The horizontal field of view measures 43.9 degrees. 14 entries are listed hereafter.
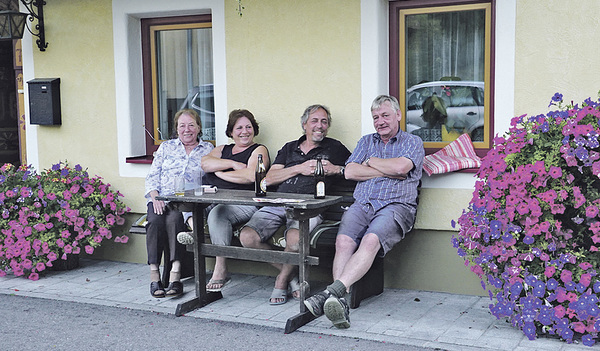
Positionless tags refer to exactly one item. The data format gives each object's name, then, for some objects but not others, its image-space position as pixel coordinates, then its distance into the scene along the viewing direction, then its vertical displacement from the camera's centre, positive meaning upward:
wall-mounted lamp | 6.46 +0.84
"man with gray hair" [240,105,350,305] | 5.32 -0.45
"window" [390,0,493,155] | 5.48 +0.31
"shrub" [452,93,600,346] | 4.11 -0.67
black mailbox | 6.75 +0.15
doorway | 9.33 +0.06
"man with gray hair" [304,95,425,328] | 4.83 -0.57
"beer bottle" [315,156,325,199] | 4.92 -0.46
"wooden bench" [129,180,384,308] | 5.11 -0.95
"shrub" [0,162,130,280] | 6.04 -0.84
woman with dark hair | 5.52 -0.41
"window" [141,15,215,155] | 6.58 +0.37
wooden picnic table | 4.68 -0.87
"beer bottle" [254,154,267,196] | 5.07 -0.45
